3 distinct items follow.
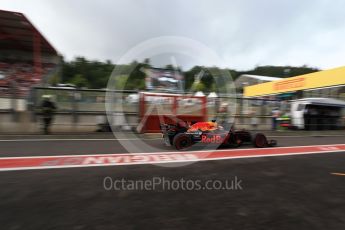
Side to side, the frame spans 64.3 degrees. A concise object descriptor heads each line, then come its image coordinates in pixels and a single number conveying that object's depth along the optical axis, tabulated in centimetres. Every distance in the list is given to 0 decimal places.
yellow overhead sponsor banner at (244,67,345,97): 2505
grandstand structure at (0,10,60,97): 2628
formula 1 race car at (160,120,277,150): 916
